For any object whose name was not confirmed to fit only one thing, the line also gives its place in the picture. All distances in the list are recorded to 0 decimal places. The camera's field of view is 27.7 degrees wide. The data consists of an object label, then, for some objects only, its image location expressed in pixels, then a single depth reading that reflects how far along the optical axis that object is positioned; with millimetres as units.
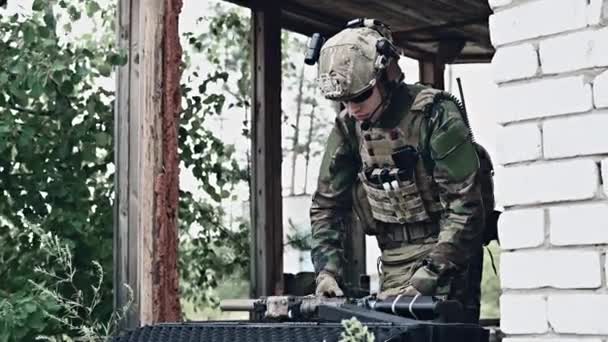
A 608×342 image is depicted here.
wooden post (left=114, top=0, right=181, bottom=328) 4730
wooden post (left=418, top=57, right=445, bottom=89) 7973
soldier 4145
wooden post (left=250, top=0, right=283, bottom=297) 6652
